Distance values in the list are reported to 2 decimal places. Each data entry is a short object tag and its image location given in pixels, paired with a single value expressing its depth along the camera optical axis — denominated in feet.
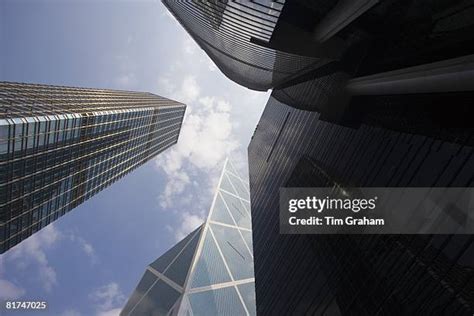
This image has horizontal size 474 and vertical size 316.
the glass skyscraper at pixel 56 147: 130.41
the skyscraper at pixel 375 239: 59.16
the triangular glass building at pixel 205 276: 299.17
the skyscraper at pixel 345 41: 59.94
